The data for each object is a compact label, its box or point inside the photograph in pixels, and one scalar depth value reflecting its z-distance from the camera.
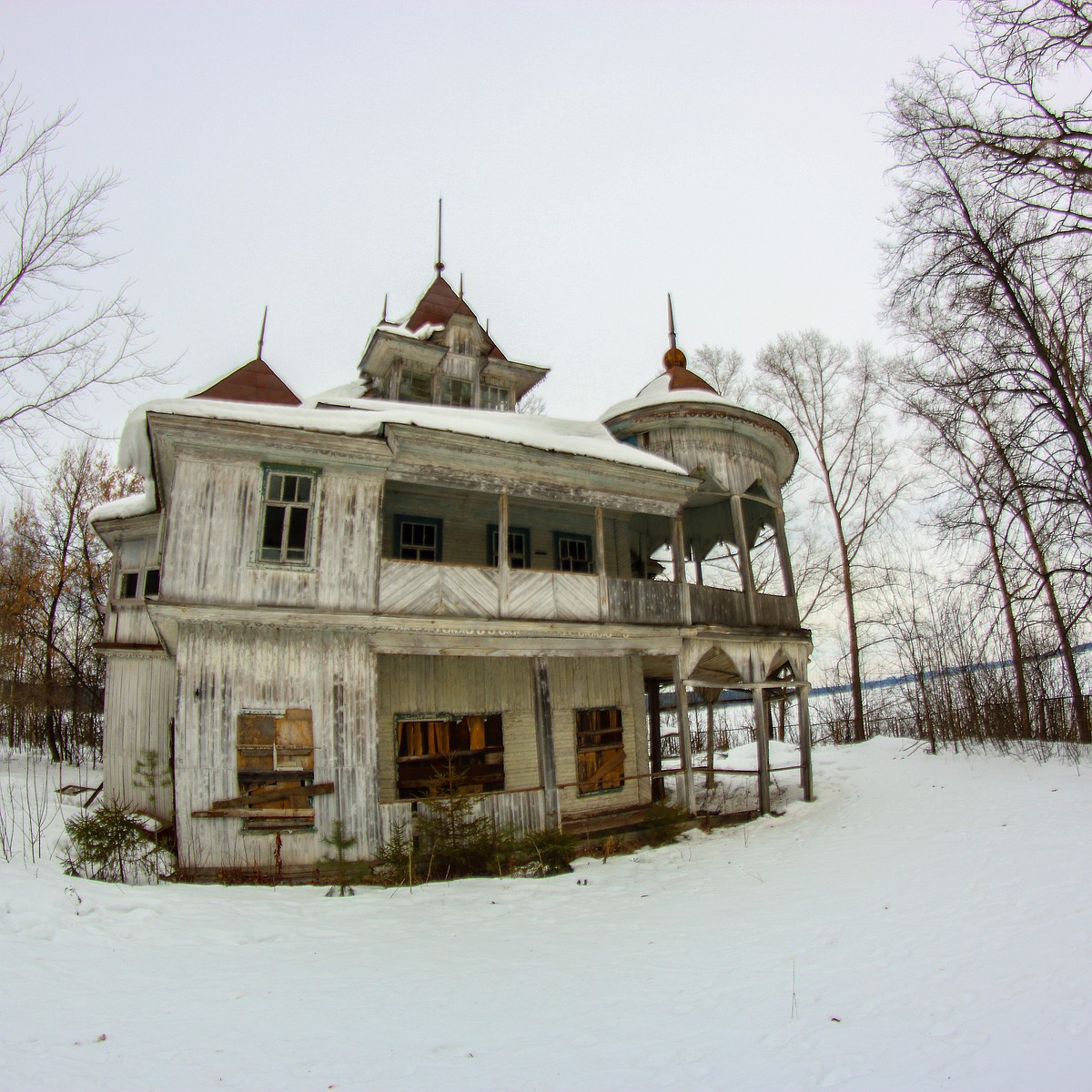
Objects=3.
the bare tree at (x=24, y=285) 14.32
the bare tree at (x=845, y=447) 26.17
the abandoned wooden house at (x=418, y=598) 10.72
